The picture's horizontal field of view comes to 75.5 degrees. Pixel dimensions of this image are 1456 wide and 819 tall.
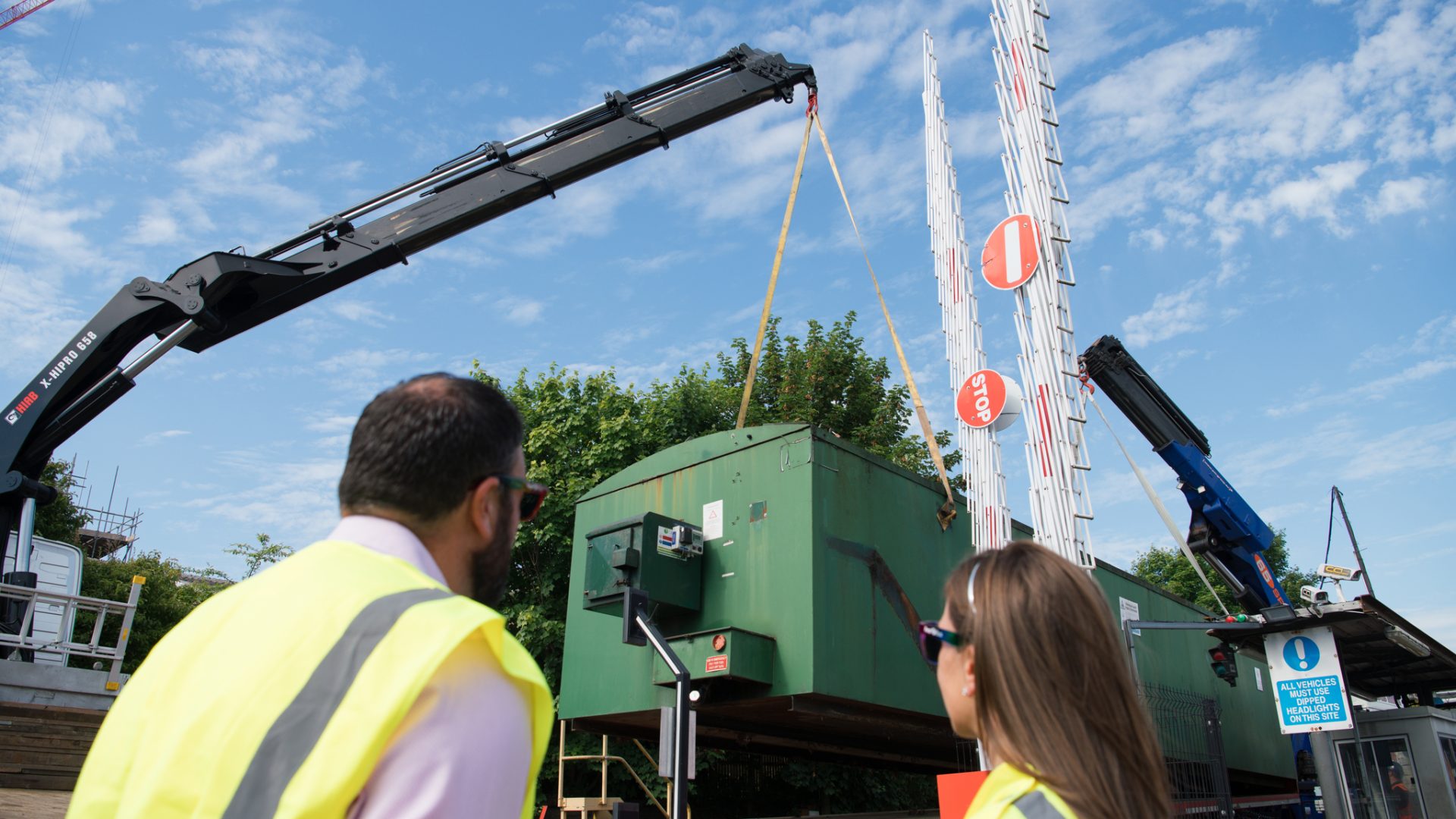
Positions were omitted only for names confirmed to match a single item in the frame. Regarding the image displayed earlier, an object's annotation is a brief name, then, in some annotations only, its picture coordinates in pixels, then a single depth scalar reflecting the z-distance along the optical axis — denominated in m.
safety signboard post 7.45
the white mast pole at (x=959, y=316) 6.97
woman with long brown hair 1.46
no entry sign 6.67
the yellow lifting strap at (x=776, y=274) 8.41
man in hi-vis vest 1.07
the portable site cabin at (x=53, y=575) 11.70
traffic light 8.78
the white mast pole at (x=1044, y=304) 6.16
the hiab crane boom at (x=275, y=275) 9.68
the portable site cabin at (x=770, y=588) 6.41
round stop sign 6.97
